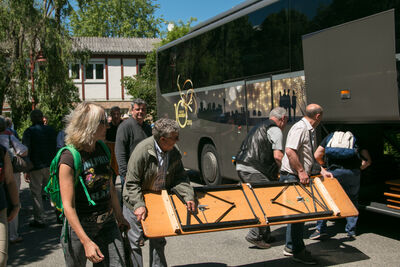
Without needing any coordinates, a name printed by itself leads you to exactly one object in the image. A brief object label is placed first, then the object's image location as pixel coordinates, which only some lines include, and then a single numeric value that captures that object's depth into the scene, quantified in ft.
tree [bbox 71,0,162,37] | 193.77
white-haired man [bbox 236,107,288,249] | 17.88
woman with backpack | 9.37
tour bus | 18.13
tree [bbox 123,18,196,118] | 94.38
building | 124.47
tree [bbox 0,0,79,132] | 59.11
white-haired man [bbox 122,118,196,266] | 12.30
